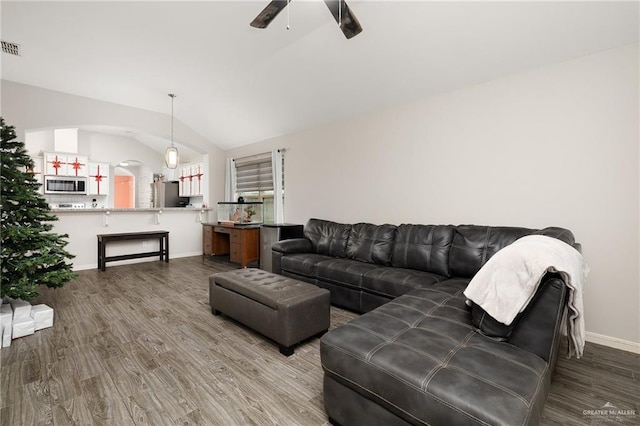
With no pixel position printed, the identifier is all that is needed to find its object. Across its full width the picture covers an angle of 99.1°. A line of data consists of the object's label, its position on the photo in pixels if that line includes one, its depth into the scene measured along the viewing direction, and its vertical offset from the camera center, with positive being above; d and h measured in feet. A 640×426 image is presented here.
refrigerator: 24.47 +1.48
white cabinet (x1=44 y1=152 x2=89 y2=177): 21.44 +3.96
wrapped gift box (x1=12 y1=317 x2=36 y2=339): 7.47 -3.17
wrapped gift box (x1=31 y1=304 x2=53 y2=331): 7.98 -3.07
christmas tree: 8.18 -0.64
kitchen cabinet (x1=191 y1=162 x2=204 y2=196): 22.24 +2.78
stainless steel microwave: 21.36 +2.28
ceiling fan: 5.92 +4.49
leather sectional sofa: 3.22 -2.12
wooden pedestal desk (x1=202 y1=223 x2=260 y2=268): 15.40 -1.73
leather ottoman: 6.81 -2.56
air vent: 10.23 +6.34
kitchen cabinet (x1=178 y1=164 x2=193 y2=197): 23.98 +2.83
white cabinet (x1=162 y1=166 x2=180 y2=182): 27.22 +3.90
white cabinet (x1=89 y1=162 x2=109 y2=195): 23.81 +3.04
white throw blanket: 4.08 -1.09
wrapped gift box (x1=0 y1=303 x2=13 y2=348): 7.04 -2.96
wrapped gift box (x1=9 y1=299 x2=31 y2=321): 7.58 -2.75
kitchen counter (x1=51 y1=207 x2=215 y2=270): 14.94 -0.88
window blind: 18.06 +2.70
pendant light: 15.02 +3.10
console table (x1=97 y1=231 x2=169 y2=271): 15.10 -1.82
